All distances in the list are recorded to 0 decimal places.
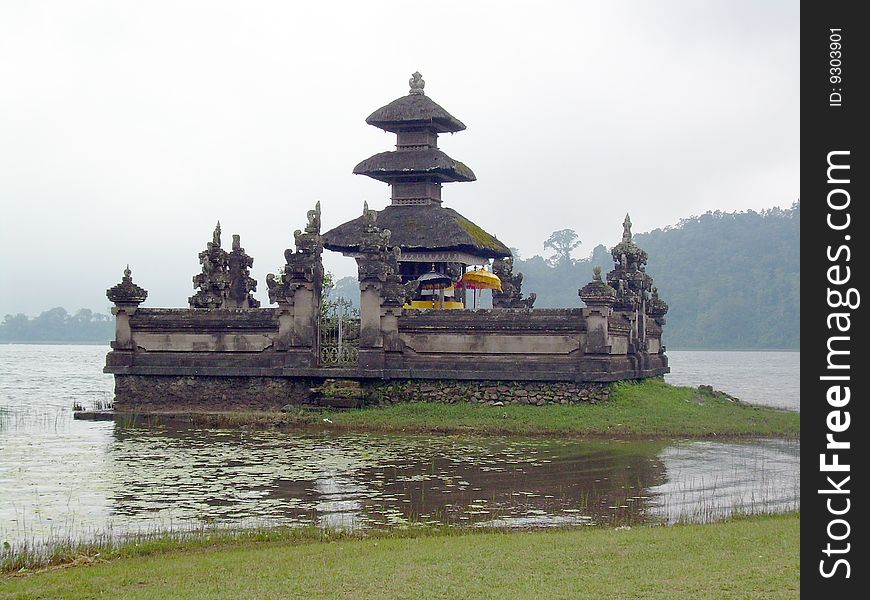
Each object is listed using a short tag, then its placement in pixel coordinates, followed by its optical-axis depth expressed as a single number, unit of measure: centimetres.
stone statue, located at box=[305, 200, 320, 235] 3134
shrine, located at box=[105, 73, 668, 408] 2889
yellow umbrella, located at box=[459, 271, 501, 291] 3672
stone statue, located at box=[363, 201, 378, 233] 3119
